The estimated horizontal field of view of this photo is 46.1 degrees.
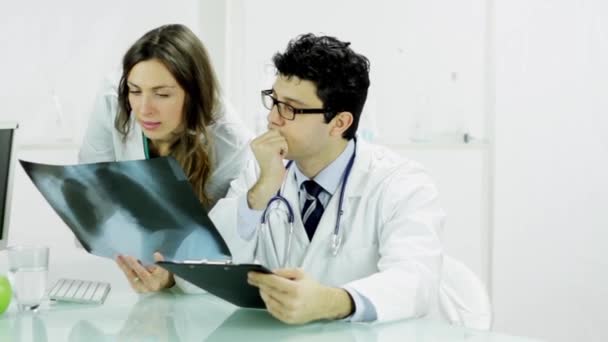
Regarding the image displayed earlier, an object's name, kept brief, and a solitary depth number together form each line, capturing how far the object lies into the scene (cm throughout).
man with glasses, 157
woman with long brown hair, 195
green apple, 135
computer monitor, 161
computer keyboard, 145
